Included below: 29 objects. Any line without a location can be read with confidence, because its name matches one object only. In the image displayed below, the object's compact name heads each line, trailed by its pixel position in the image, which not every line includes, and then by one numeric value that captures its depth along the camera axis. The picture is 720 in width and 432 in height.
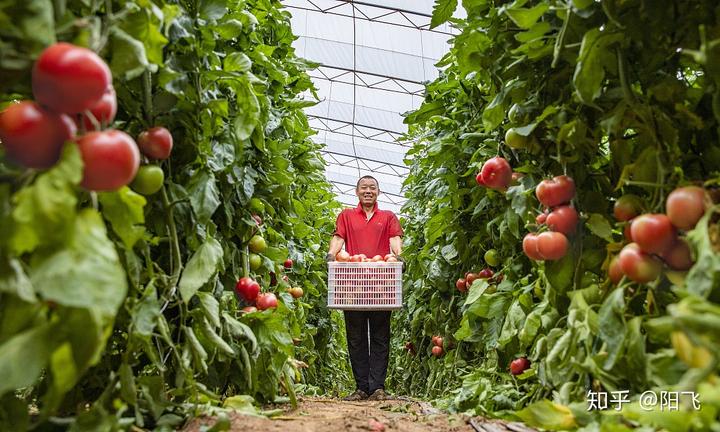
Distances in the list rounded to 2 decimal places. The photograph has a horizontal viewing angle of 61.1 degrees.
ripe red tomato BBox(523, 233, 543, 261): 1.88
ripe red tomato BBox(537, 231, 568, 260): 1.80
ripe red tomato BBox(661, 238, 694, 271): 1.38
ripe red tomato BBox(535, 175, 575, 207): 1.86
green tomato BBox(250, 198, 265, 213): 2.84
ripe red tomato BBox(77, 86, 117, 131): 1.18
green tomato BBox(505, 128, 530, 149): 2.11
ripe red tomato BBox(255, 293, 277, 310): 2.66
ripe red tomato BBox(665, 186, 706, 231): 1.32
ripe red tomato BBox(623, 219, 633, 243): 1.60
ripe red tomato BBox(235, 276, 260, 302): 2.62
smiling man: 4.20
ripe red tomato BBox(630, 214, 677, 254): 1.36
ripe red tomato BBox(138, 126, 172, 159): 1.74
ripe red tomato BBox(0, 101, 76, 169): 1.03
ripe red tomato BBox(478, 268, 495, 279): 3.11
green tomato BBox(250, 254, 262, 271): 2.88
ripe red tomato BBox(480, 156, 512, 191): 2.40
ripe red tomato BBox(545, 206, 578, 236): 1.82
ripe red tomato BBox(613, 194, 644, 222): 1.64
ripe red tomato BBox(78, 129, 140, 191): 1.07
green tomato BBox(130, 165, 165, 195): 1.63
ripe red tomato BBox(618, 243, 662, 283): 1.42
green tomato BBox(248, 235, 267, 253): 2.89
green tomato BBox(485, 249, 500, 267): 3.04
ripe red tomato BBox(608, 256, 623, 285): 1.61
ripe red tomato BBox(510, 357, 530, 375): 2.42
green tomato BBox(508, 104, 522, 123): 2.13
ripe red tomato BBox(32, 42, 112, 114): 1.01
